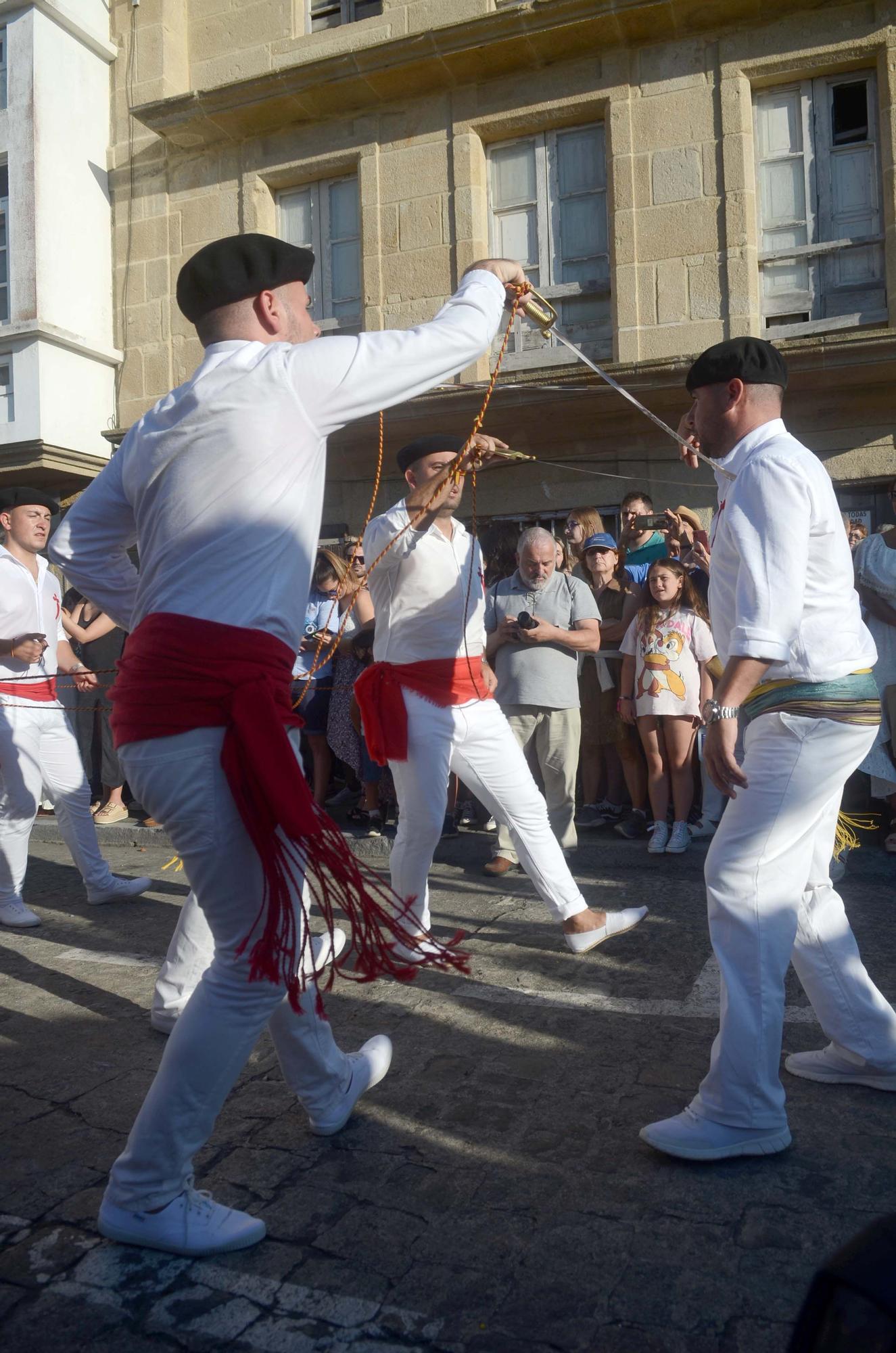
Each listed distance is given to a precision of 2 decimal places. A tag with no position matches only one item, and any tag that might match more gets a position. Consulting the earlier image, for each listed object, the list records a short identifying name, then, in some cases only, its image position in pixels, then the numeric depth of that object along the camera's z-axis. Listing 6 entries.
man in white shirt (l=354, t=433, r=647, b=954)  4.31
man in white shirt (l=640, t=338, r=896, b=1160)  2.70
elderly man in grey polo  6.55
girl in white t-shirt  6.71
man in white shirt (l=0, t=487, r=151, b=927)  5.34
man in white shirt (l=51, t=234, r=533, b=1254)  2.30
